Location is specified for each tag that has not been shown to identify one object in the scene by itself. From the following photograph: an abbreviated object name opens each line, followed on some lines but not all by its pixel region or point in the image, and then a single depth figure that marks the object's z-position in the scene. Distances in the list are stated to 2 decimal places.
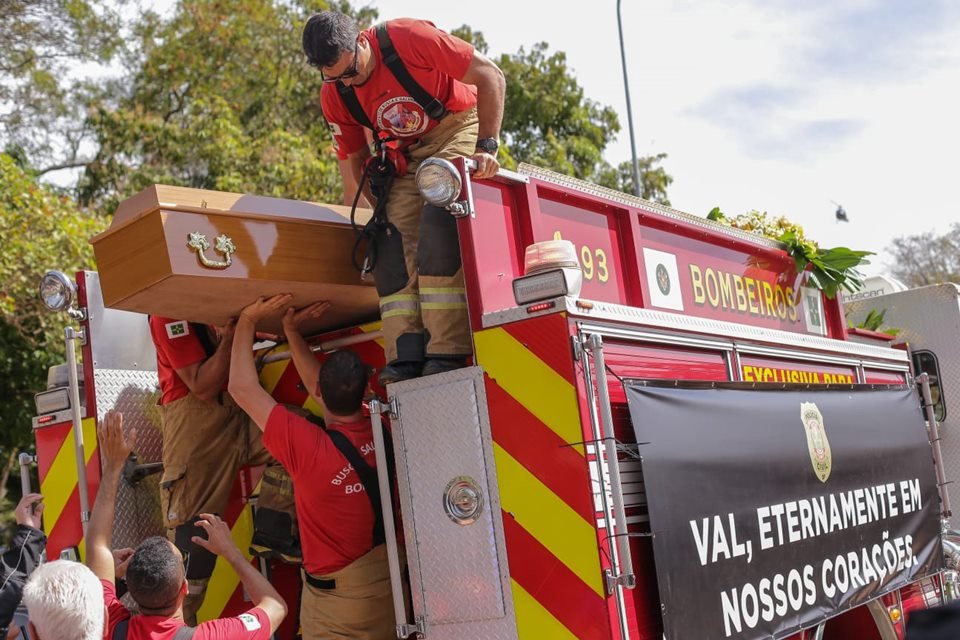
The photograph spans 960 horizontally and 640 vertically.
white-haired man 3.19
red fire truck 3.49
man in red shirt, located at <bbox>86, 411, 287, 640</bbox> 3.44
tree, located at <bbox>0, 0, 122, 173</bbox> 19.56
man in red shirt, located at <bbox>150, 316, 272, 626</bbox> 4.58
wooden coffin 3.85
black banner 3.69
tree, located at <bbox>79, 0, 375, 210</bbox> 19.45
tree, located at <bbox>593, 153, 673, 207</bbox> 24.95
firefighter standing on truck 3.89
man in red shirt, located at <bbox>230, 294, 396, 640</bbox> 3.98
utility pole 18.72
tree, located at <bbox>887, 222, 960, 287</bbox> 42.00
